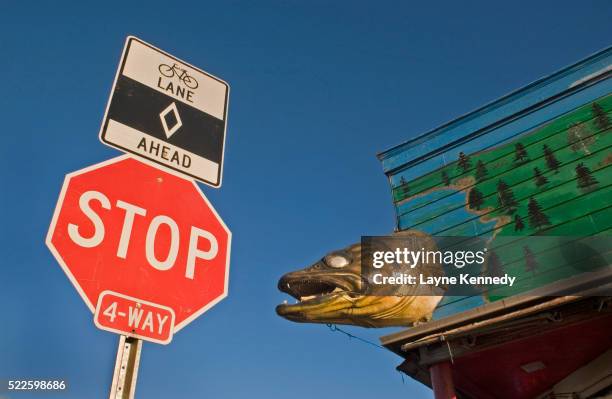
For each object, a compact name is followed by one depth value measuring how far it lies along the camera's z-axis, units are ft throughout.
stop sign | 8.50
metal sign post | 7.74
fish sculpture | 33.35
